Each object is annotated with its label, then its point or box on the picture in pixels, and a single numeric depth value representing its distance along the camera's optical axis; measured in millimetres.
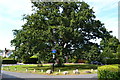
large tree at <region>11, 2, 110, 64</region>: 19846
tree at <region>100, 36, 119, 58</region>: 46212
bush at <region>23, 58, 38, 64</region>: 37737
